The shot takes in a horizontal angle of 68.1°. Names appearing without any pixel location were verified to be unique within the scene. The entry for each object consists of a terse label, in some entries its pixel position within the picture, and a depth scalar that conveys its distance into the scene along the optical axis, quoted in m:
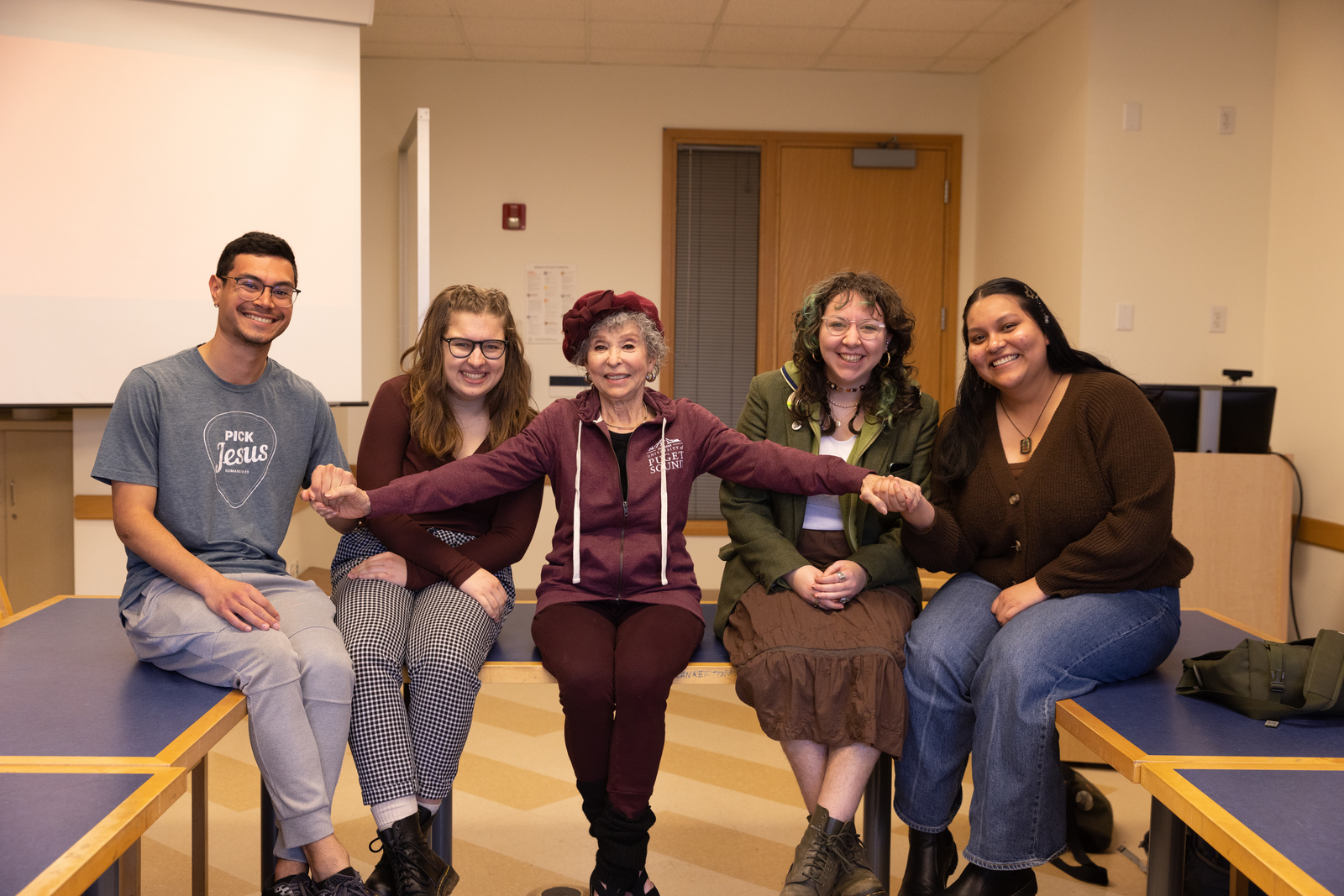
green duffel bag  1.59
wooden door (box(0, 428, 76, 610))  3.66
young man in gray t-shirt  1.67
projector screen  3.21
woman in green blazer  1.87
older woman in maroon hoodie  1.94
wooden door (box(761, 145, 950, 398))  5.41
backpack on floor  2.47
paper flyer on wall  5.33
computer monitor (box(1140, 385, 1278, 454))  3.62
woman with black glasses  1.78
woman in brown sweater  1.76
